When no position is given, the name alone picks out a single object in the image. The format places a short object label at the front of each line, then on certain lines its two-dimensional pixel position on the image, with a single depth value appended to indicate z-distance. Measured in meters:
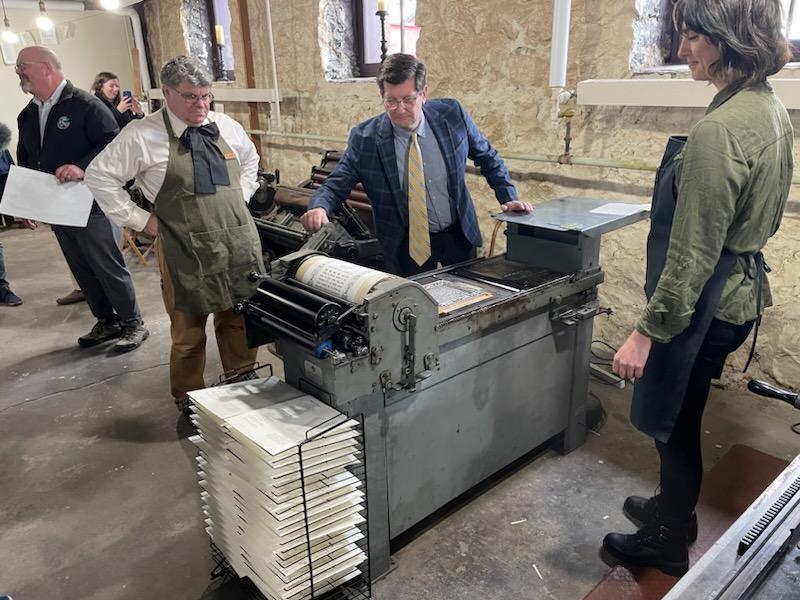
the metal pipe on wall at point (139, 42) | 5.90
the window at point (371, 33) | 3.73
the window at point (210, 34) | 5.39
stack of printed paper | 1.35
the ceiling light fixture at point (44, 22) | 5.17
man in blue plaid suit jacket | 2.21
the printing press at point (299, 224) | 2.74
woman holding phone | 4.88
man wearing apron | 2.15
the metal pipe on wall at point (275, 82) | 4.35
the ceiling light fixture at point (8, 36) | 5.46
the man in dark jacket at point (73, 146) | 2.90
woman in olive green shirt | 1.20
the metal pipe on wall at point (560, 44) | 2.56
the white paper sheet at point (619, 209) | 1.96
